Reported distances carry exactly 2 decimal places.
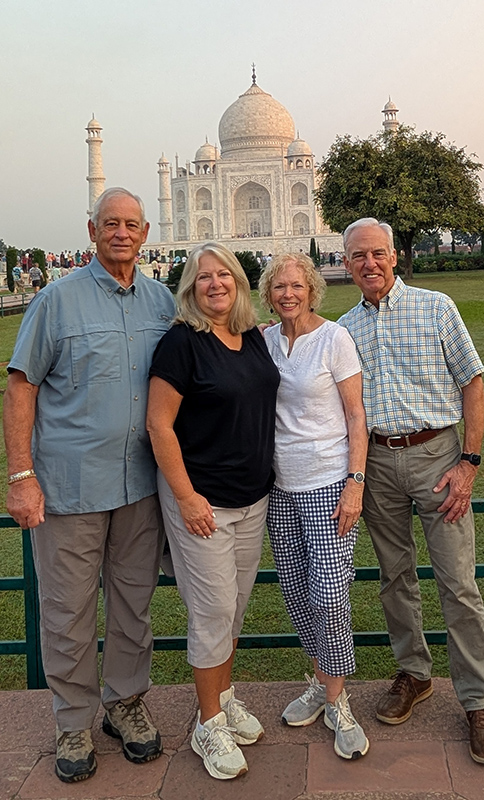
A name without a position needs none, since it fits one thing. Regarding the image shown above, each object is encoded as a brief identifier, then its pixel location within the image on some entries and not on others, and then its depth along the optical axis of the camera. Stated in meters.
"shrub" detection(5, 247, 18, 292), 25.03
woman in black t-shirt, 2.30
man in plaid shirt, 2.43
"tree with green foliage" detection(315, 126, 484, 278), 23.39
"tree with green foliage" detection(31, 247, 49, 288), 27.94
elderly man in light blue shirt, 2.35
